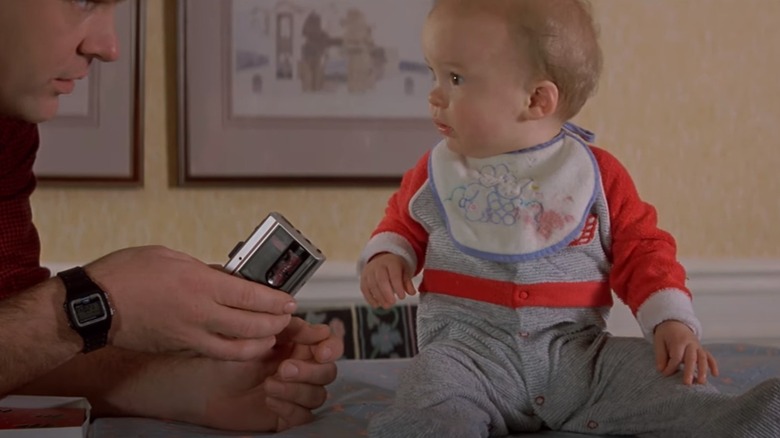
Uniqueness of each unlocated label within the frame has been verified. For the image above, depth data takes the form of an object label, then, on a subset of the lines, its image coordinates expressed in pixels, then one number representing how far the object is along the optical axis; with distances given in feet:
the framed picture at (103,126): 6.50
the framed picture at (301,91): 6.61
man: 3.47
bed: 3.70
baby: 3.53
